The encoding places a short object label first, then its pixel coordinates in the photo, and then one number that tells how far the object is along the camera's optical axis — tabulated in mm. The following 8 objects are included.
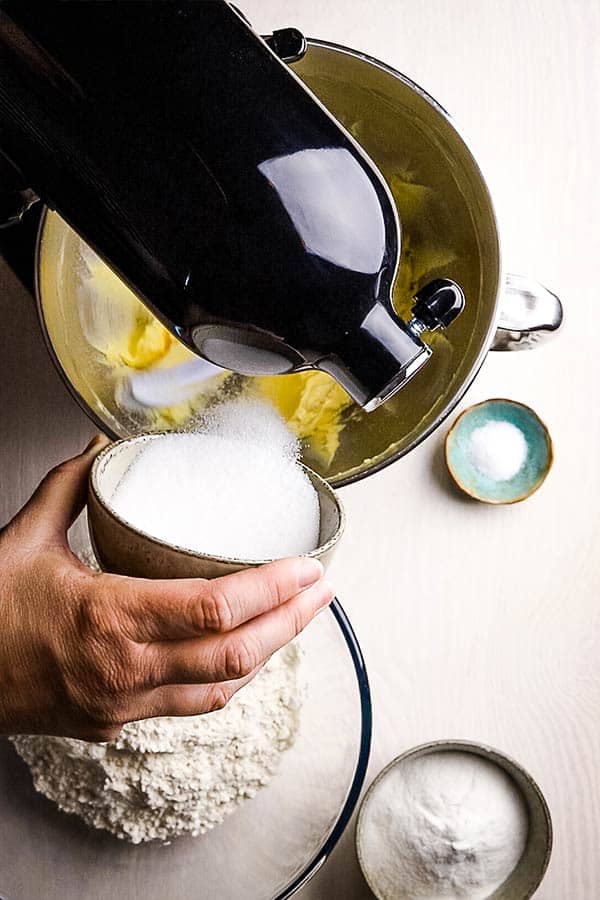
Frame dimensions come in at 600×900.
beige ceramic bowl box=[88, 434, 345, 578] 515
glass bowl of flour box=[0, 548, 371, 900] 742
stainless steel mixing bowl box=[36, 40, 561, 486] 647
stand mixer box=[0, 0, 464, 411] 454
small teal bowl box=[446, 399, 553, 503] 855
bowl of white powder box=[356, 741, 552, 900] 832
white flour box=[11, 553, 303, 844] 733
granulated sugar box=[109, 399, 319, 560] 568
